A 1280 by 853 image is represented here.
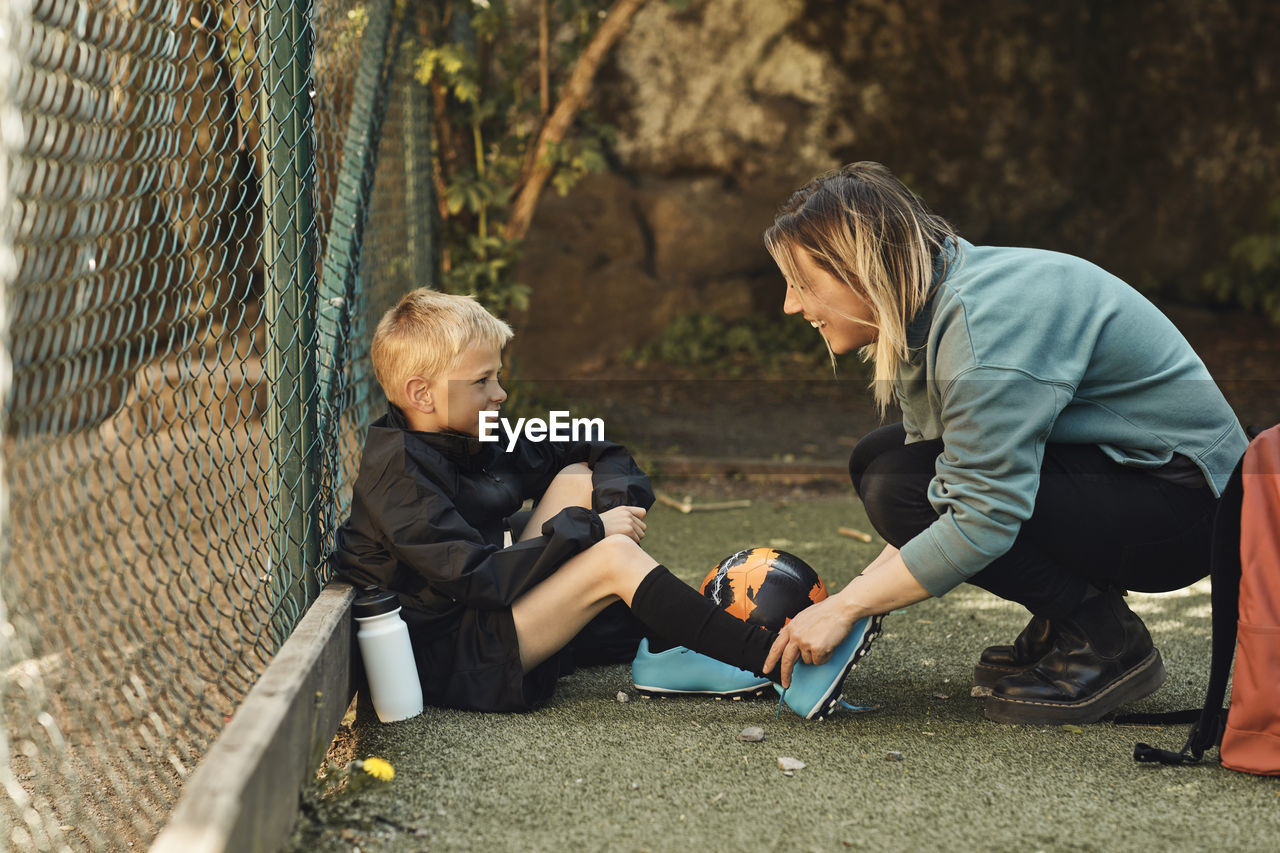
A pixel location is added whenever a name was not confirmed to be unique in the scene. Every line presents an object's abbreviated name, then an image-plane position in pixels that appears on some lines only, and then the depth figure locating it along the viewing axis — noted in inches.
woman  100.4
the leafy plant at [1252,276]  374.6
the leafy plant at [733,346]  372.8
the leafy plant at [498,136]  249.9
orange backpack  94.7
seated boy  112.4
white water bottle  112.2
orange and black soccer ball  118.5
